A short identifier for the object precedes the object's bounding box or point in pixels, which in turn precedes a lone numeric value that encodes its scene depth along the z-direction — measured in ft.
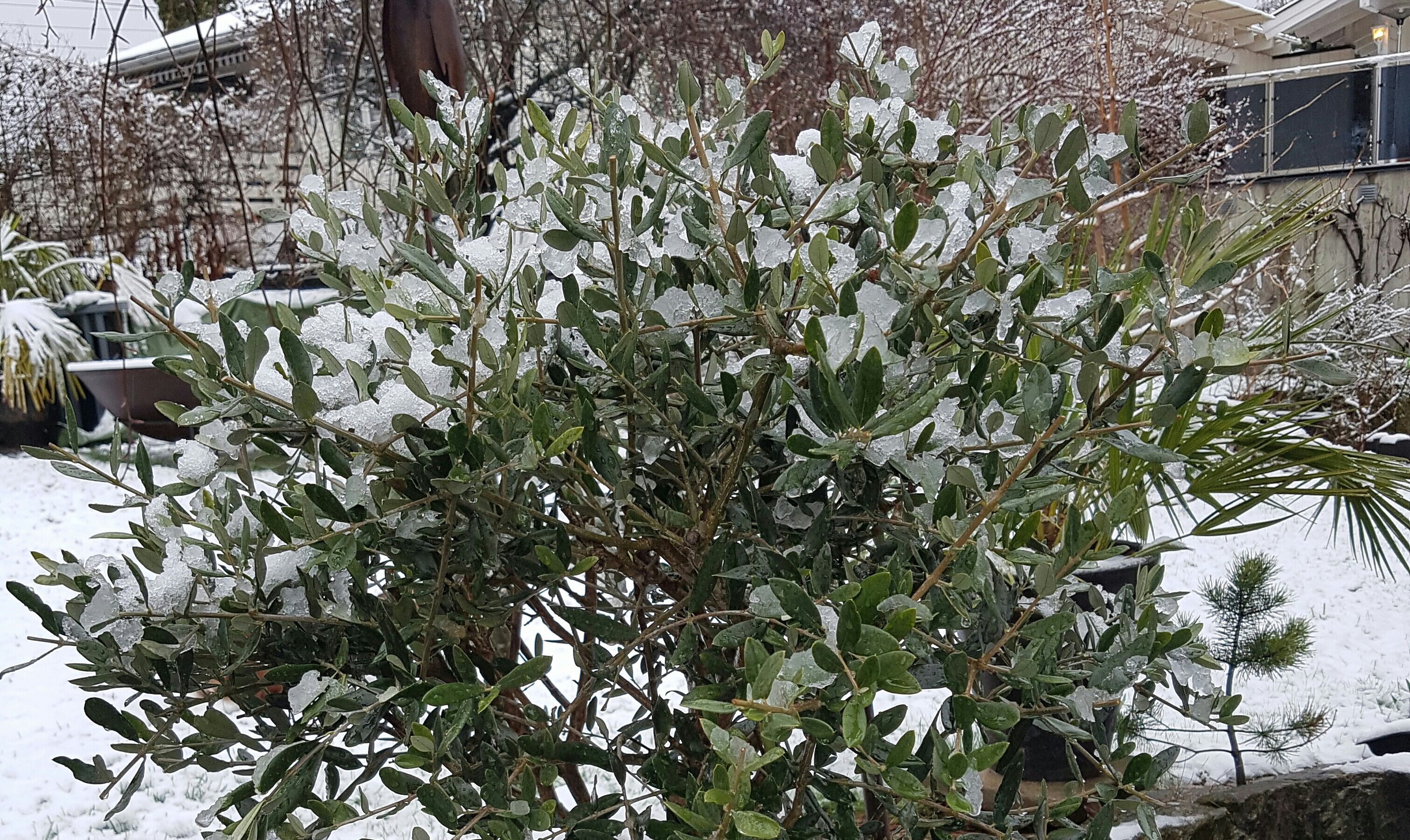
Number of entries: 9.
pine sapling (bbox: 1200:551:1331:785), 9.34
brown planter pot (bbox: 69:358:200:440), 16.89
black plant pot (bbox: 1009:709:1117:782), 8.05
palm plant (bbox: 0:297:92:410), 16.85
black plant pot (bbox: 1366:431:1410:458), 17.79
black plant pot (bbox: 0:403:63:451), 18.39
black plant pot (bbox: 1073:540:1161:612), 7.96
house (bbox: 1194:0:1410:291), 26.73
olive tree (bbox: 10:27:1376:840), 2.63
